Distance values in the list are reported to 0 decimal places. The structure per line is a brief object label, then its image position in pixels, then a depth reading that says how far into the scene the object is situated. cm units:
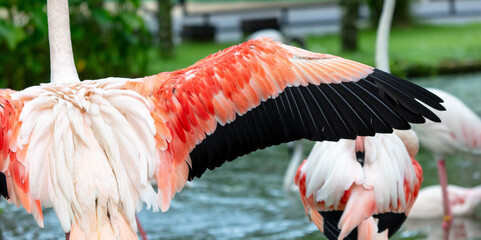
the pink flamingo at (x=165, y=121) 534
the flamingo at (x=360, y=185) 660
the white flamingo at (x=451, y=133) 1060
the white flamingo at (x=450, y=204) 1088
